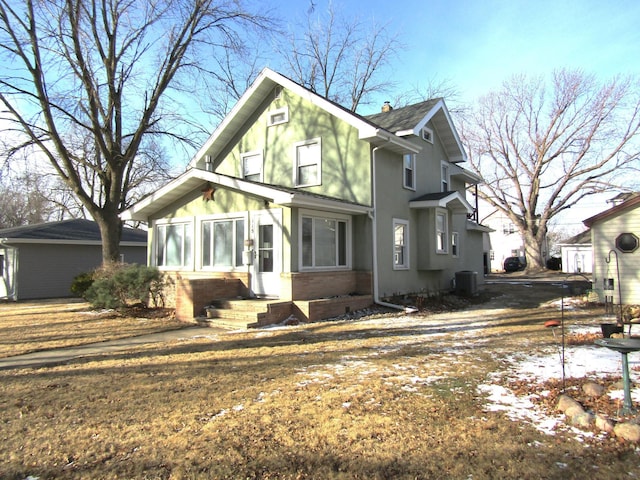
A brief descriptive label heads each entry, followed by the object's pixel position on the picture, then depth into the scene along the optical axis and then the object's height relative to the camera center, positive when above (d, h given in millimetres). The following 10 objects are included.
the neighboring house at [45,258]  20953 +605
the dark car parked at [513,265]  42969 -72
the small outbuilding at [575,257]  41469 +605
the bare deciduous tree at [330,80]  31391 +13245
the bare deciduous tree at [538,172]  33938 +7344
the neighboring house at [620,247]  13273 +475
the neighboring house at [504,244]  51125 +2321
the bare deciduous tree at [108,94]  14992 +6370
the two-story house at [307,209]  12391 +1786
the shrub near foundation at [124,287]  12688 -509
